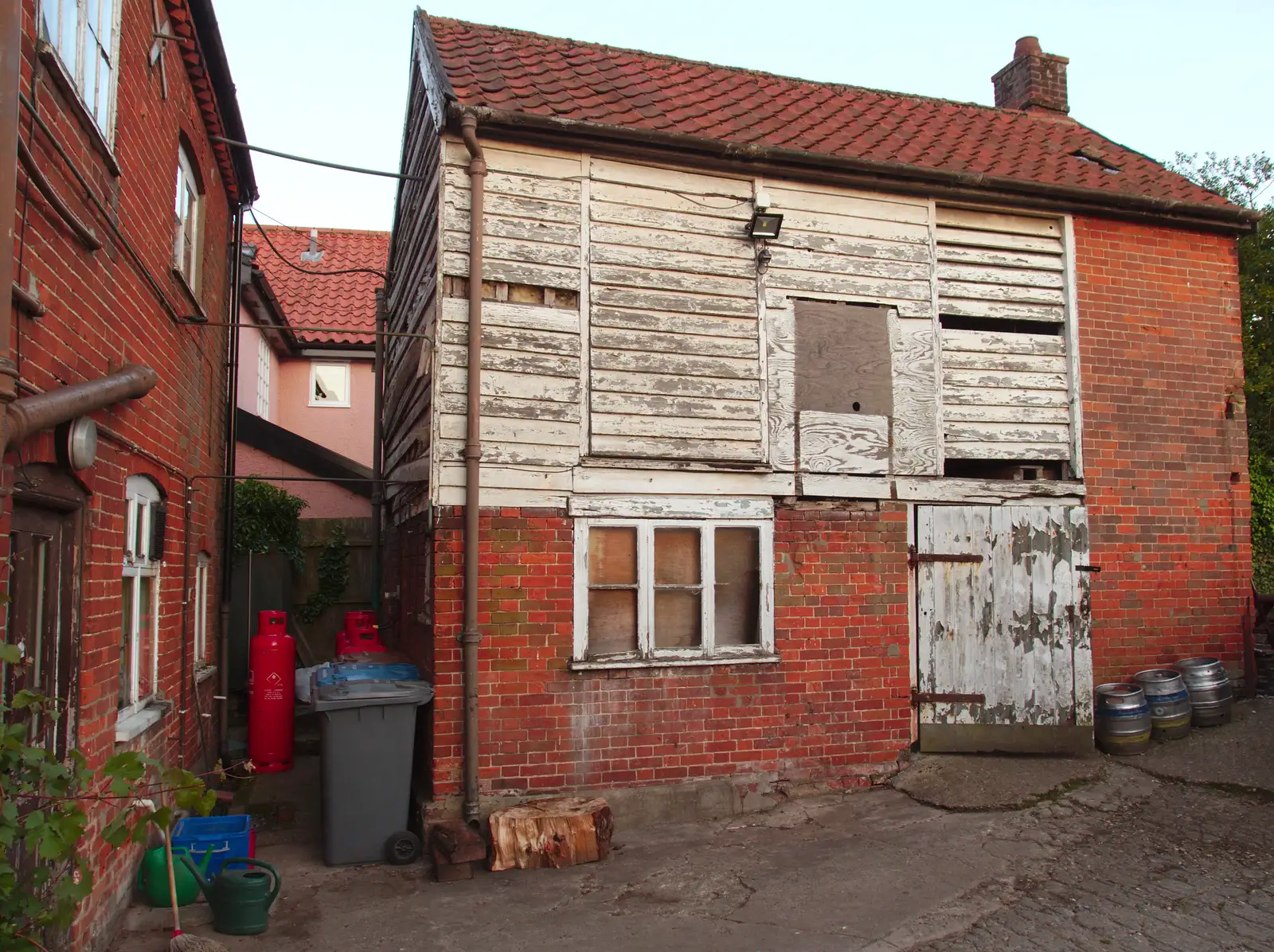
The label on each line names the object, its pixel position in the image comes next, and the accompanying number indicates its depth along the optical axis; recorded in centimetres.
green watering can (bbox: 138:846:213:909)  555
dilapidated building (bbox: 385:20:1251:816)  714
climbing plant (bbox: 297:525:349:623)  1229
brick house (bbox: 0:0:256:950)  380
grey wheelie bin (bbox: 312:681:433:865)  655
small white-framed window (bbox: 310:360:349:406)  1877
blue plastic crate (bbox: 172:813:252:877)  583
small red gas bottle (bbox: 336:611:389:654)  974
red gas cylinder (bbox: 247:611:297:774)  879
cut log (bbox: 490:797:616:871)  642
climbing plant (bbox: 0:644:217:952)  283
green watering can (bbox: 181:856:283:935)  534
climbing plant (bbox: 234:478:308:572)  1179
